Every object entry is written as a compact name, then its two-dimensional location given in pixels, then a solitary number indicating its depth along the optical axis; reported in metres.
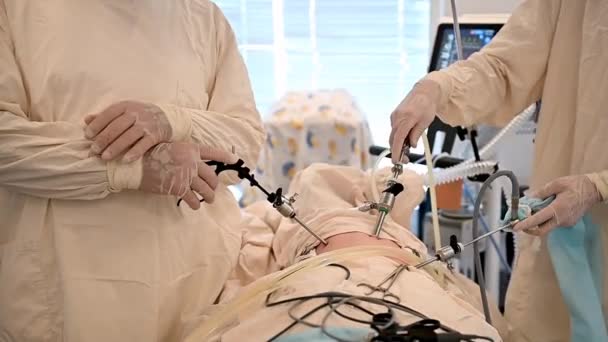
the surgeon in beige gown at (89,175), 1.15
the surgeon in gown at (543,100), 1.37
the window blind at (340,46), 3.38
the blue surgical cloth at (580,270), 1.32
